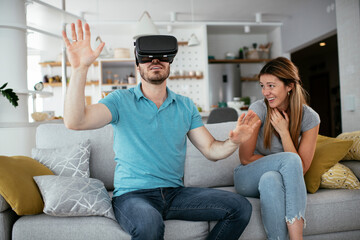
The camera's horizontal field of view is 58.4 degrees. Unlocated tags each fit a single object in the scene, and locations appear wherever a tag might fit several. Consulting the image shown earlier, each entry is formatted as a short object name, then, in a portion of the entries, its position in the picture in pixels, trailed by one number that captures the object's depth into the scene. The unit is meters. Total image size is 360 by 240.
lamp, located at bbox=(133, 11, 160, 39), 3.83
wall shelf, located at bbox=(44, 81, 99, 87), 6.39
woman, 1.47
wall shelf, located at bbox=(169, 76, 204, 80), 6.32
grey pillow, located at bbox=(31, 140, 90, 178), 1.80
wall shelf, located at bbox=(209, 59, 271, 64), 6.59
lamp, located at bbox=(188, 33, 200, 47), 5.32
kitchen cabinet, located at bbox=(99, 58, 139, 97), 6.28
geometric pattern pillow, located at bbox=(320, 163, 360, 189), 1.81
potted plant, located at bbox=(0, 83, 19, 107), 2.98
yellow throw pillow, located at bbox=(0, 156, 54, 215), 1.40
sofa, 1.42
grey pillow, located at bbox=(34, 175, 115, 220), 1.42
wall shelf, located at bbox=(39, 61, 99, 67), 6.41
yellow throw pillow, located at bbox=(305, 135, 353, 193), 1.77
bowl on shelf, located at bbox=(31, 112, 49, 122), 3.73
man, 1.37
